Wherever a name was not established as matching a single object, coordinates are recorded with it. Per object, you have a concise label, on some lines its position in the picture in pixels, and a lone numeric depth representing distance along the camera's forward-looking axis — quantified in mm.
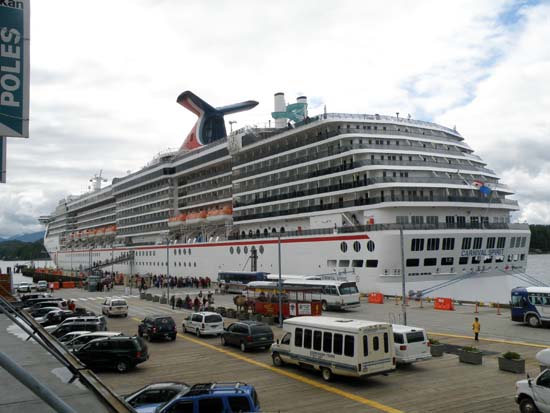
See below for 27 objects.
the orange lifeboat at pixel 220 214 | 60531
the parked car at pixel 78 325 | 22922
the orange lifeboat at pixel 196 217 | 65375
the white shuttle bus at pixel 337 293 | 31797
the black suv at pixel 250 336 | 20547
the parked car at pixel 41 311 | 31609
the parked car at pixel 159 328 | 23422
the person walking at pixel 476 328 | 20844
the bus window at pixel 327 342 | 15336
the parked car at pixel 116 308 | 33938
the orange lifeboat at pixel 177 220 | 69494
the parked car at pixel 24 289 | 56094
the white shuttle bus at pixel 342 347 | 14383
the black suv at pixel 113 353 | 17141
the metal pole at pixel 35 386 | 3510
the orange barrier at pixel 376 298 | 34969
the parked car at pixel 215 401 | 10328
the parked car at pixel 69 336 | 20530
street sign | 10492
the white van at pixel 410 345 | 16750
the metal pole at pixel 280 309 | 27016
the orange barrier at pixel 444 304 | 31469
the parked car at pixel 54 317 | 28578
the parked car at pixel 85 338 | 19188
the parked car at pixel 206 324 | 24781
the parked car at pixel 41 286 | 63725
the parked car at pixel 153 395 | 11445
